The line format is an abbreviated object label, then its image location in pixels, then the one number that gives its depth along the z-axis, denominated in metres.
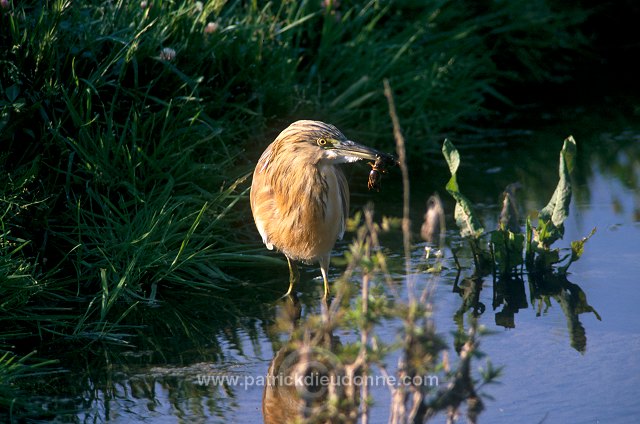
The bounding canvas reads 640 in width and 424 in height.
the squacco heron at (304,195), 11.20
